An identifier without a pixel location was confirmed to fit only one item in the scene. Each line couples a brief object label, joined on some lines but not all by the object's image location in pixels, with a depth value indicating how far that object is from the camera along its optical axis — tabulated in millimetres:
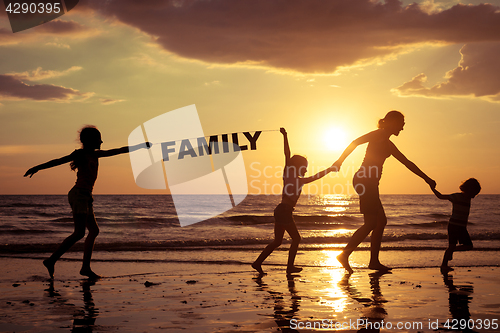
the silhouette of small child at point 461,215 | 7148
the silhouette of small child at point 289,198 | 6688
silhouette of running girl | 6113
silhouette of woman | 6281
